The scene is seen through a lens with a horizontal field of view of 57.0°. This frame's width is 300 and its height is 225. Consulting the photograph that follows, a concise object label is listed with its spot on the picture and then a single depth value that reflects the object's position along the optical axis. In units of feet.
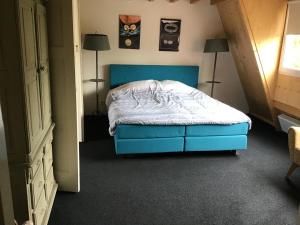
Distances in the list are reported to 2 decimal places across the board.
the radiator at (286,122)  13.17
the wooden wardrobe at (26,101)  4.96
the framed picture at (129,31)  15.24
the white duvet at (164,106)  10.81
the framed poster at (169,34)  15.70
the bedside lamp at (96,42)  13.83
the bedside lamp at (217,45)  15.10
